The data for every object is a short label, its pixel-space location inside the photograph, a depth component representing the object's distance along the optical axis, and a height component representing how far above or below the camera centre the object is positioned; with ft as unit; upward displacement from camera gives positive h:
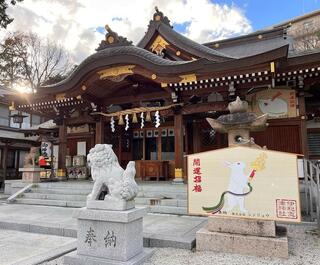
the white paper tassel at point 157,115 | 31.60 +5.56
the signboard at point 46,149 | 55.31 +2.89
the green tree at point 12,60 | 76.64 +30.25
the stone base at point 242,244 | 12.77 -4.18
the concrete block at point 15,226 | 18.47 -4.51
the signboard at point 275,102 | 29.76 +6.67
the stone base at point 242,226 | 13.38 -3.40
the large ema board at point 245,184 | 12.71 -1.20
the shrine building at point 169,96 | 26.89 +8.11
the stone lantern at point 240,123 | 15.92 +2.28
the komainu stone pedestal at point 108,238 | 11.58 -3.44
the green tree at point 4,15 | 36.51 +21.28
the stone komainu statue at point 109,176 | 12.28 -0.67
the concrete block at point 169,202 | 23.51 -3.65
